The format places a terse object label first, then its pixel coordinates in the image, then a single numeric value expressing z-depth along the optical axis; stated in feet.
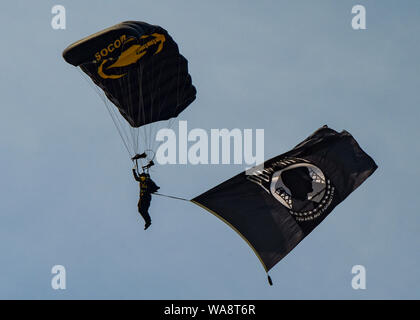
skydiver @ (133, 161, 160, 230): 74.87
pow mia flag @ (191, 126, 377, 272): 75.36
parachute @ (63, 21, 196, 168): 74.49
